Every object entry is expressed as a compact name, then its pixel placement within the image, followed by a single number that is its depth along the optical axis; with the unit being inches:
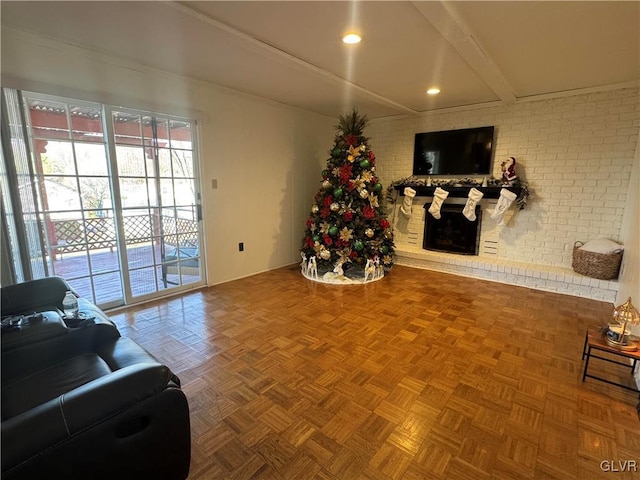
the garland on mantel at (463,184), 157.1
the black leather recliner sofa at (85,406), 34.9
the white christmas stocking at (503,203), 156.9
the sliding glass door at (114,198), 100.4
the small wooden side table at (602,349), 71.8
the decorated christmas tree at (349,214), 156.4
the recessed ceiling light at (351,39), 89.4
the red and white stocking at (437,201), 178.9
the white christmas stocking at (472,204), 166.9
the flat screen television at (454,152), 168.6
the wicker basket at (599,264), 131.8
